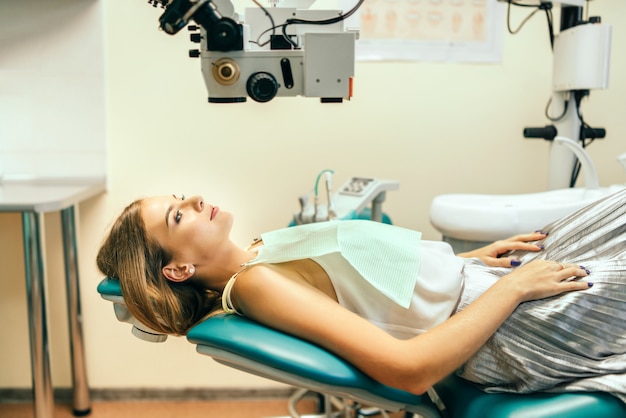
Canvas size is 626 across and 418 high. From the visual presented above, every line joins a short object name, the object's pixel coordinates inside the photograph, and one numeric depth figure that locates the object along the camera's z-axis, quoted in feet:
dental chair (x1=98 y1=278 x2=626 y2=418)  2.98
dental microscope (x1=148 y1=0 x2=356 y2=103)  3.48
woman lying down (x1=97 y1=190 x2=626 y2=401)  3.25
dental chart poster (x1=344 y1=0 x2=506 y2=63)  7.35
